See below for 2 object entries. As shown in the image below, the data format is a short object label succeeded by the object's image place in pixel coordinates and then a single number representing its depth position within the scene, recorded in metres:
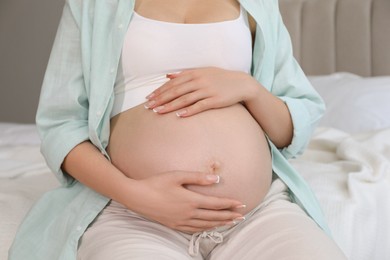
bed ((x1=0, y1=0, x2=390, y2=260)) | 1.65
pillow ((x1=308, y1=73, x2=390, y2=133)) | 2.37
